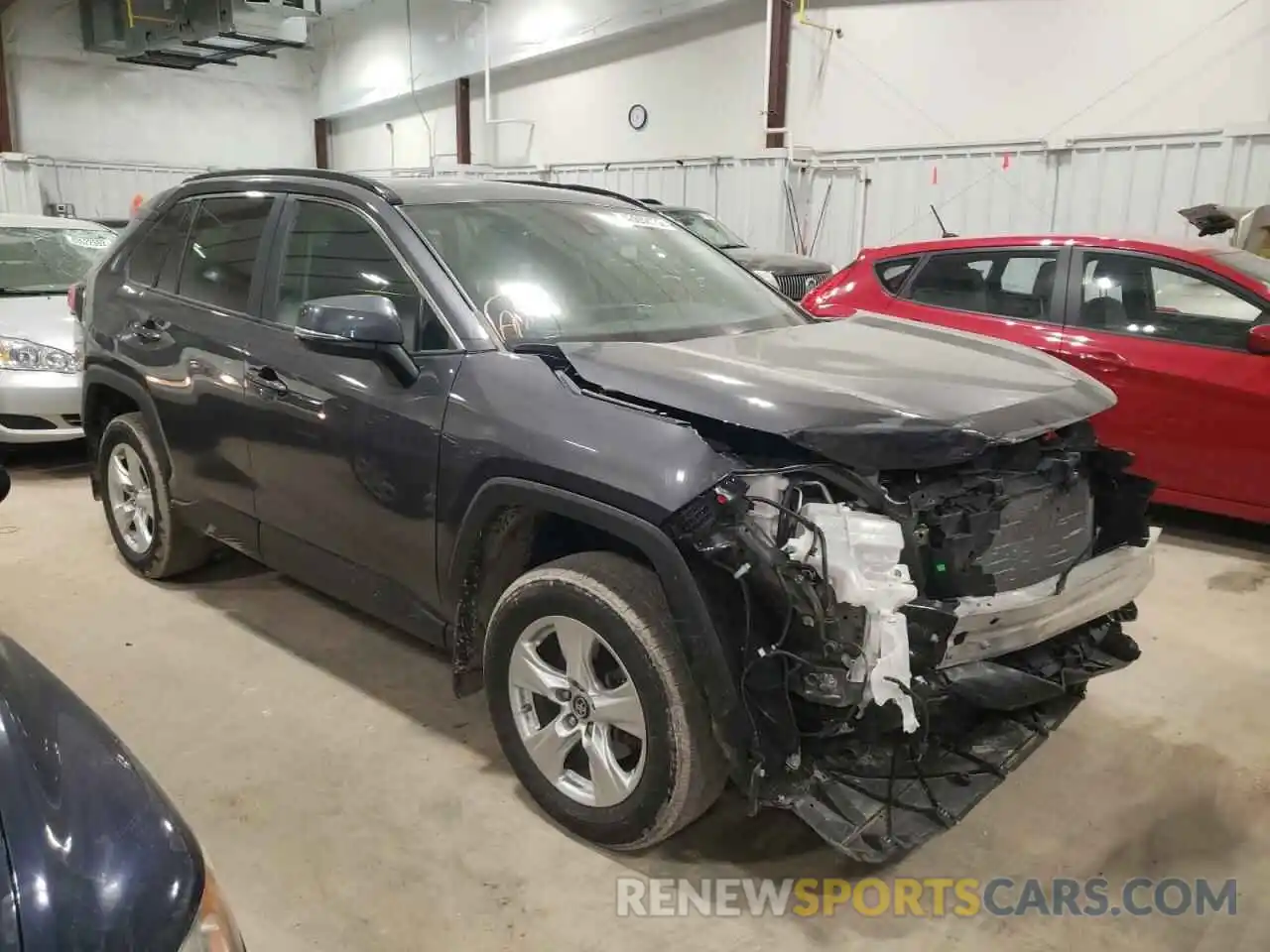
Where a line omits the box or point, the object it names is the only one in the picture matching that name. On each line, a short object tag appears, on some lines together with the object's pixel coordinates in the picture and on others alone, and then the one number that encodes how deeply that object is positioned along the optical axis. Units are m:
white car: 5.85
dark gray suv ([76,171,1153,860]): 2.12
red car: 4.71
